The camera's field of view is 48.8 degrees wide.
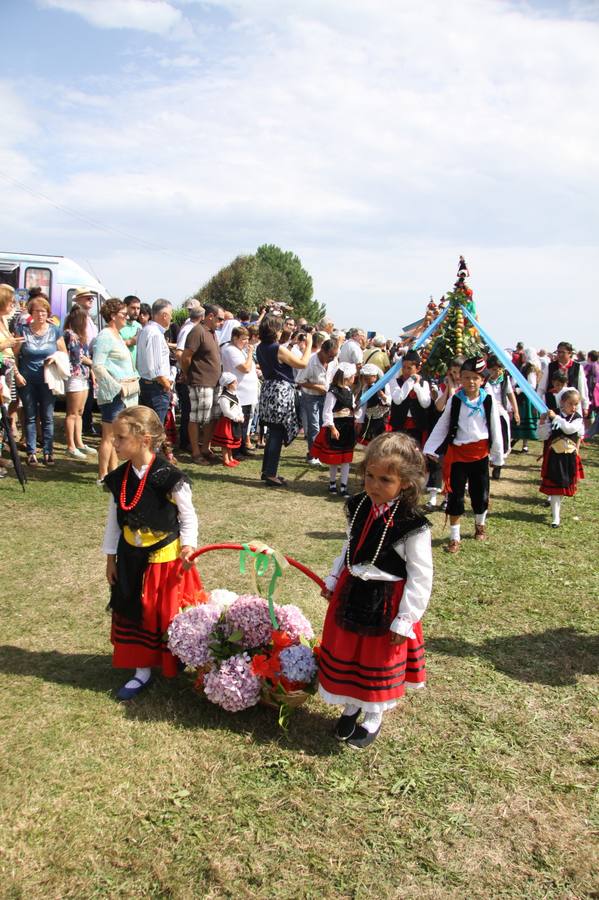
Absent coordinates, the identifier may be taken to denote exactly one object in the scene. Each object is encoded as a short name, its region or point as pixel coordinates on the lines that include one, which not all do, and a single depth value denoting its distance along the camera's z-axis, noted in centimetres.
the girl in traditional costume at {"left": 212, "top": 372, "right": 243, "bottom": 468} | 942
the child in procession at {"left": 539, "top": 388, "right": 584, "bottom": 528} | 791
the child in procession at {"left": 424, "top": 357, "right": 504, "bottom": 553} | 657
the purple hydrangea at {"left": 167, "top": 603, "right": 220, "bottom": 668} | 358
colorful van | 1353
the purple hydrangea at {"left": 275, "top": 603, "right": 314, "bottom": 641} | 370
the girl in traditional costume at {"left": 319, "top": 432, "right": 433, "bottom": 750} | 321
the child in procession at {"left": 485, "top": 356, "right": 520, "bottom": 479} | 1012
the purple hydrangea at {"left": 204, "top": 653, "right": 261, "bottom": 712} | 346
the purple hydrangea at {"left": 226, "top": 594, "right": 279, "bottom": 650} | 369
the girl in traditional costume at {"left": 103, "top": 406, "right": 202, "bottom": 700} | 364
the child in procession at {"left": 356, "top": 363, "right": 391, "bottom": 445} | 913
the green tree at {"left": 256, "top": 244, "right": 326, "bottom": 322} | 7306
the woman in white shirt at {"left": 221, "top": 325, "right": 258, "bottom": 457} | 966
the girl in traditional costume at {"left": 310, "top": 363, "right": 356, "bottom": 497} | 830
